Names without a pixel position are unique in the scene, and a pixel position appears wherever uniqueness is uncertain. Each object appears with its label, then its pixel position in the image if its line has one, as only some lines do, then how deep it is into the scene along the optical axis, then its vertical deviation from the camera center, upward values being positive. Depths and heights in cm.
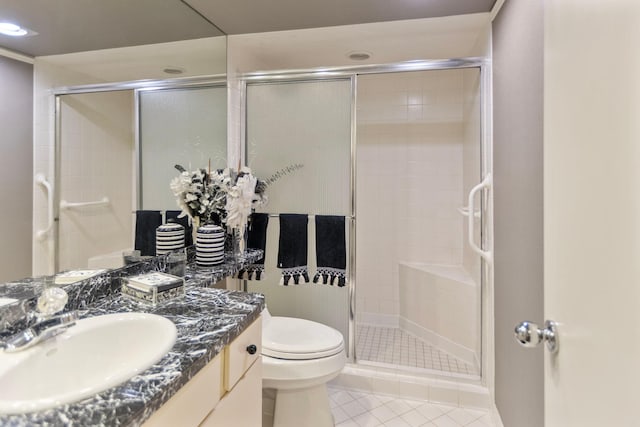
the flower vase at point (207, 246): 182 -17
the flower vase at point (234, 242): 219 -19
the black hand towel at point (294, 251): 235 -25
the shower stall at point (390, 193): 230 +15
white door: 53 +1
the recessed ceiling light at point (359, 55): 259 +118
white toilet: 175 -79
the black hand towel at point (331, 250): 230 -24
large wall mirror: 112 +40
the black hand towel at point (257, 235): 242 -15
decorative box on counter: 127 -28
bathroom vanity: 68 -37
